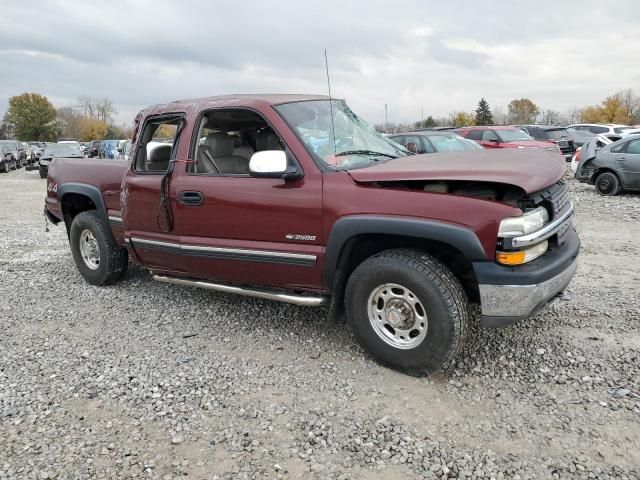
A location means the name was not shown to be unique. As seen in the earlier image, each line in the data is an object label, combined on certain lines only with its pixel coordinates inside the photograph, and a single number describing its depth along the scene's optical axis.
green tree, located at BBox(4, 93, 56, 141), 80.00
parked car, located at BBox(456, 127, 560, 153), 15.12
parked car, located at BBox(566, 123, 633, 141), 24.27
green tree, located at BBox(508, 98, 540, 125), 78.14
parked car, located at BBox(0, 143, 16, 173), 27.55
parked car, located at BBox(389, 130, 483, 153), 12.50
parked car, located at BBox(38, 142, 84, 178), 22.70
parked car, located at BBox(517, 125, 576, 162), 18.34
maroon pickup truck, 3.20
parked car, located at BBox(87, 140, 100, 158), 35.41
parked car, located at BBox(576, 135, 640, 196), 11.64
